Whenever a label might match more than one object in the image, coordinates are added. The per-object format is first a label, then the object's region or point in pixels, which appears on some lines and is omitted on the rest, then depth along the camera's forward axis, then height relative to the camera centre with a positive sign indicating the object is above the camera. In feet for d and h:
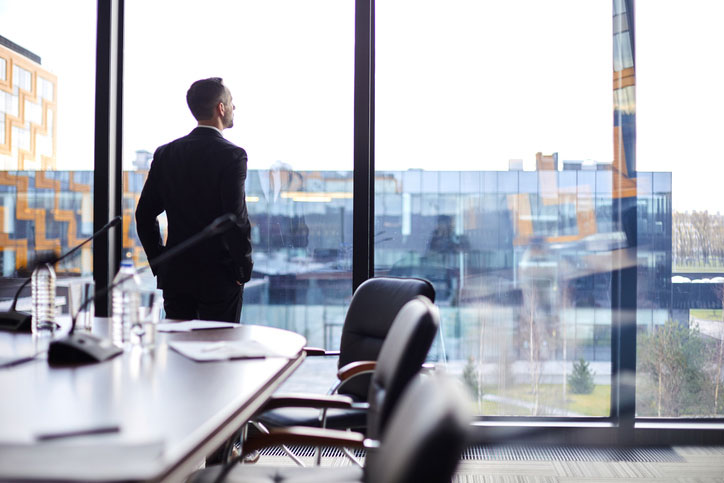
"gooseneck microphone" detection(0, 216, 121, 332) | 6.56 -0.80
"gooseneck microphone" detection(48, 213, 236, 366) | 4.98 -0.84
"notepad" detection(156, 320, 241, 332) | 6.81 -0.91
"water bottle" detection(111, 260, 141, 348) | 5.82 -0.57
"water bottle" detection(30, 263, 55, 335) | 6.36 -0.55
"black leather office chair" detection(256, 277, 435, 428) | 7.85 -0.94
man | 8.44 +0.54
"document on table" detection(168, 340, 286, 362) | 5.31 -0.94
